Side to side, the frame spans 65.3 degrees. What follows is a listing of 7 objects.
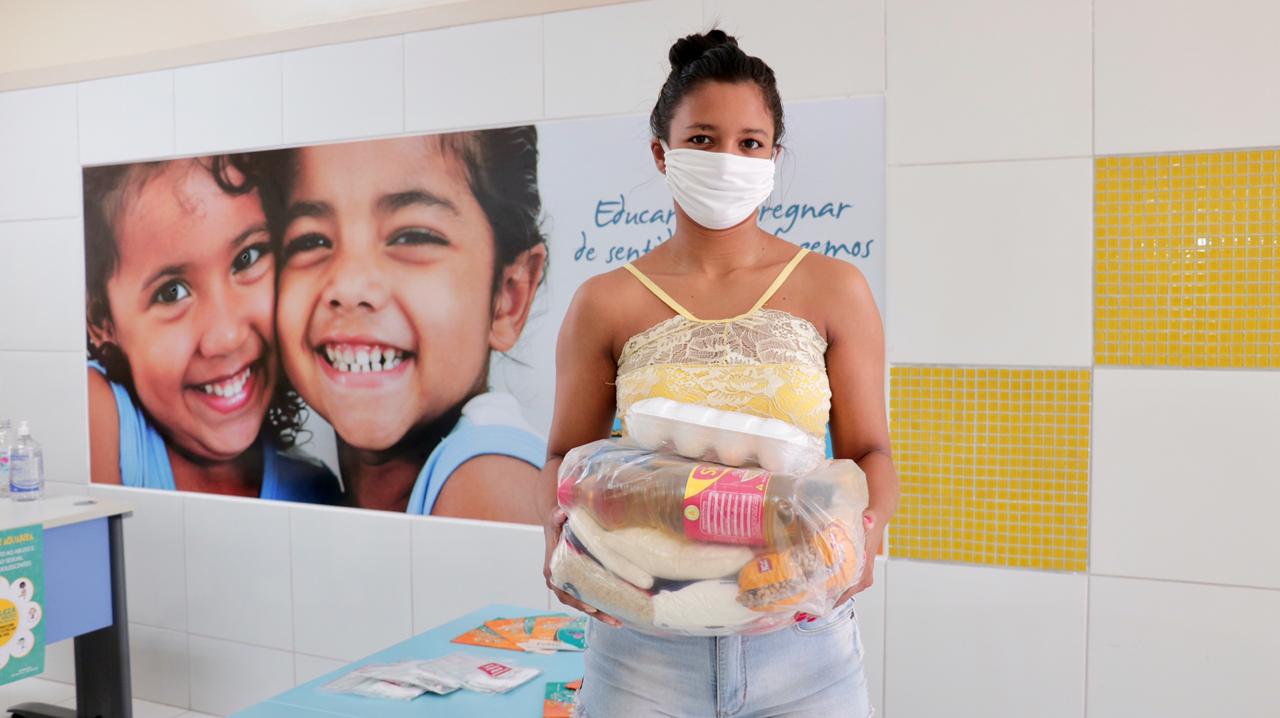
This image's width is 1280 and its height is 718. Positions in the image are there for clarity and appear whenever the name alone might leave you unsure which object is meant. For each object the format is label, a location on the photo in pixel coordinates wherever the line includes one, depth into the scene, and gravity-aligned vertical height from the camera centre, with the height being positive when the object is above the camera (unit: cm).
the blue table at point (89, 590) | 306 -82
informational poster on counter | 284 -79
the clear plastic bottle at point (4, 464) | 348 -47
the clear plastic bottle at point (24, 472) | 335 -48
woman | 117 -4
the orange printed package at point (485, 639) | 205 -65
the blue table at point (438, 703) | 167 -65
